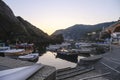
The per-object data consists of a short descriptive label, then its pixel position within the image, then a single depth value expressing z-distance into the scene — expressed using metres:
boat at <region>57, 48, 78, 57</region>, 16.45
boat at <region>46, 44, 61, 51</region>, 27.57
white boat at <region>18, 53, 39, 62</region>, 13.53
